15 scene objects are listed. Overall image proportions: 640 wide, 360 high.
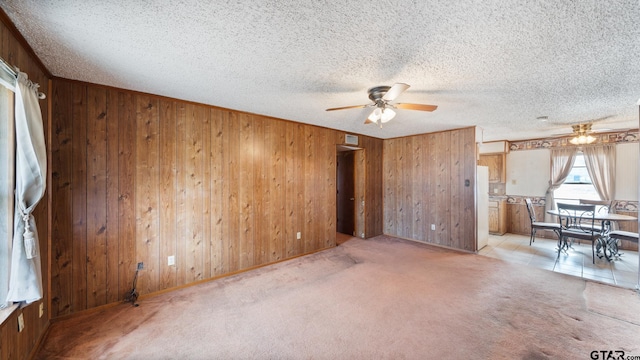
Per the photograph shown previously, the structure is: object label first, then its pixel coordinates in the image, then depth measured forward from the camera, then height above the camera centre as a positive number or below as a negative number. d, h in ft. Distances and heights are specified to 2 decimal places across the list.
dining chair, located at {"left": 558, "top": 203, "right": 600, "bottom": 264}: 13.30 -3.23
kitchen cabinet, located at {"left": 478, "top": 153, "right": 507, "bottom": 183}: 20.80 +0.99
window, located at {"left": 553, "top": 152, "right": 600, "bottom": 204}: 17.74 -0.84
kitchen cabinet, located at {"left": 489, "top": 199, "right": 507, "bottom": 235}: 20.25 -3.45
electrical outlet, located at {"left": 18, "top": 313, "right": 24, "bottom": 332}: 5.66 -3.29
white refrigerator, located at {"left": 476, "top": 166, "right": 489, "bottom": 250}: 15.46 -1.93
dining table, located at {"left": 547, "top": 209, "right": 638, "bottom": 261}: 13.19 -3.87
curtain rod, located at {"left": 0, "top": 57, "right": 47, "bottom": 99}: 4.89 +2.49
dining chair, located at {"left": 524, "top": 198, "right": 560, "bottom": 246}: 15.44 -3.31
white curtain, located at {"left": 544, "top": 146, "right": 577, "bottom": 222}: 17.95 +0.48
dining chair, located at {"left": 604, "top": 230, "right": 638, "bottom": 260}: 12.84 -3.79
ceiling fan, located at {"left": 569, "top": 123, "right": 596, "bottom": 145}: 14.08 +2.49
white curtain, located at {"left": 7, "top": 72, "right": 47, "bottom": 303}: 5.35 -0.35
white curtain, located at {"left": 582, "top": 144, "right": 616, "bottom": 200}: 16.38 +0.52
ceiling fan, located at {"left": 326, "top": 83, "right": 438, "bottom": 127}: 8.29 +2.55
